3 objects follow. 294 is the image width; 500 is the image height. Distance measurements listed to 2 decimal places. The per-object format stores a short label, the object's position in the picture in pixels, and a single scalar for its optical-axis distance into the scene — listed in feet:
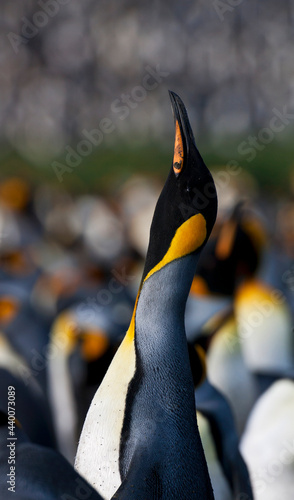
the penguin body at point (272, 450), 38.88
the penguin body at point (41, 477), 36.11
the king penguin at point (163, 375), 36.73
